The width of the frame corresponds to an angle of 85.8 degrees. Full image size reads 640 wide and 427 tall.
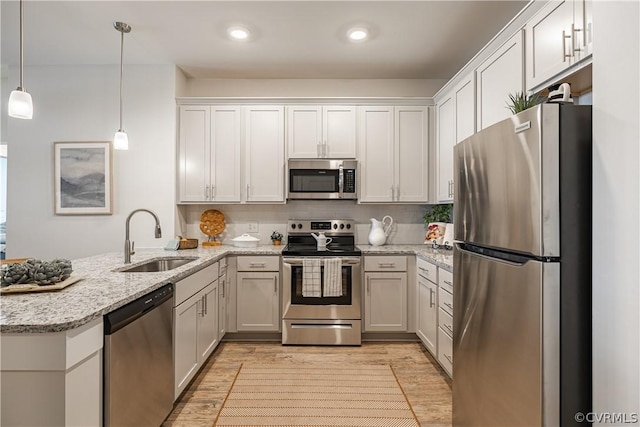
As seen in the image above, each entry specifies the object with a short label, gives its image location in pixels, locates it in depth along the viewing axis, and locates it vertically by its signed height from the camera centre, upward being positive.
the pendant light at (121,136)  2.67 +0.61
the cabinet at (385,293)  3.31 -0.75
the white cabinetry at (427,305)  2.80 -0.77
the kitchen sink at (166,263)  2.75 -0.40
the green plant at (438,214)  3.63 +0.01
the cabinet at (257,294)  3.31 -0.77
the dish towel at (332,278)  3.20 -0.59
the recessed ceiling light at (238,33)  2.79 +1.50
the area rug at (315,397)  2.09 -1.24
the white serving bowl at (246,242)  3.59 -0.29
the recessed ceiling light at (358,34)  2.78 +1.50
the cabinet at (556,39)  1.58 +0.88
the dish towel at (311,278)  3.20 -0.60
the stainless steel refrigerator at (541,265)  1.19 -0.18
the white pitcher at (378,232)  3.68 -0.19
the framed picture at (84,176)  3.52 +0.37
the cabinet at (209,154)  3.61 +0.63
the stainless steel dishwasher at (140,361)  1.40 -0.69
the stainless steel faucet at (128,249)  2.42 -0.25
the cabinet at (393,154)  3.62 +0.64
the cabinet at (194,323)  2.12 -0.77
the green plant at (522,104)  1.50 +0.49
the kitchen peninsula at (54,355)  1.15 -0.49
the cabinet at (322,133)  3.61 +0.85
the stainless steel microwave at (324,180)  3.56 +0.36
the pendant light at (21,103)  1.79 +0.58
